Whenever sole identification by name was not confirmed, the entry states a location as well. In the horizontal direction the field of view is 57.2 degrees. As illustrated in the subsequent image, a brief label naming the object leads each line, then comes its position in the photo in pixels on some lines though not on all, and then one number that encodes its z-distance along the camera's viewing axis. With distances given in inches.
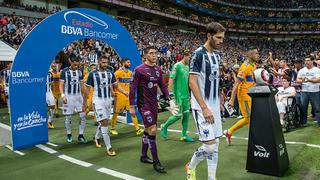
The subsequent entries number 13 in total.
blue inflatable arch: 273.0
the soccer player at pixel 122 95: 327.5
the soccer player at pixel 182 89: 281.7
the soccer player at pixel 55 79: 435.1
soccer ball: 194.5
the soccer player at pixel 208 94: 149.1
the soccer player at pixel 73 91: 298.0
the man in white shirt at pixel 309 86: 325.4
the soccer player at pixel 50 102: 377.4
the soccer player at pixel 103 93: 252.8
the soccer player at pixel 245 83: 252.7
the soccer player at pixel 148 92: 209.8
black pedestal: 179.0
